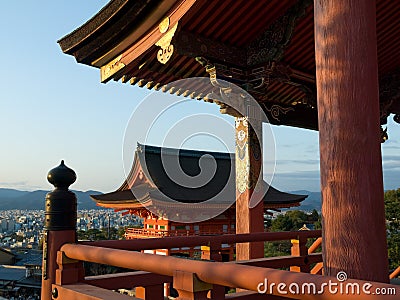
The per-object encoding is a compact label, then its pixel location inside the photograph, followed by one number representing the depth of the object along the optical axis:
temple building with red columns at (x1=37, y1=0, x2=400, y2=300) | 1.78
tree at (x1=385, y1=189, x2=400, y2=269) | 15.69
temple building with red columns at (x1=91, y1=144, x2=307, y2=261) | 13.80
